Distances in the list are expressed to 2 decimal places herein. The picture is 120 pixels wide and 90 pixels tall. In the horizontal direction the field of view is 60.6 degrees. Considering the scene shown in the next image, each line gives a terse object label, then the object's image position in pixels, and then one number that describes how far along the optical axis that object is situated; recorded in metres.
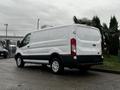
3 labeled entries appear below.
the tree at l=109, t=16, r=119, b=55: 10.70
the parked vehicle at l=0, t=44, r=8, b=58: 10.30
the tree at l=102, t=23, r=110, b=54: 10.00
